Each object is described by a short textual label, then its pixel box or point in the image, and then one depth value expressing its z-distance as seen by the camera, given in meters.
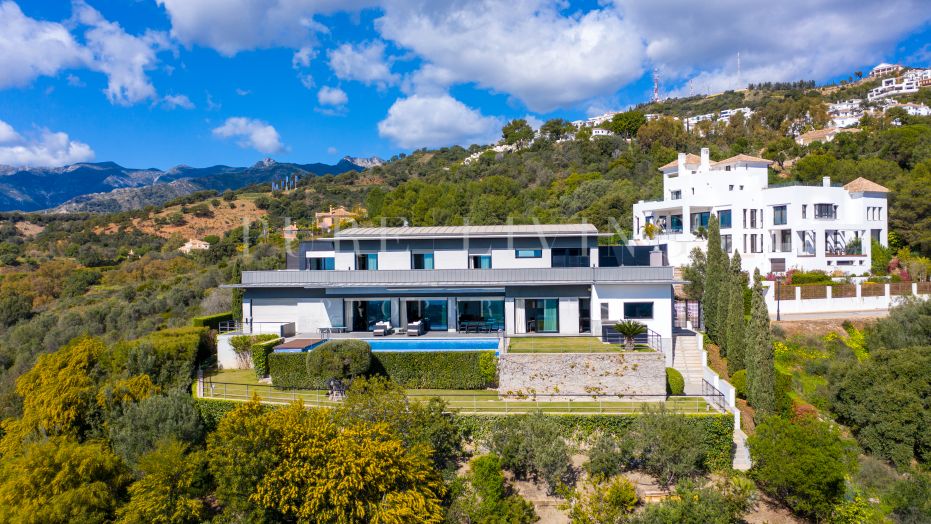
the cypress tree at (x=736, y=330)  24.16
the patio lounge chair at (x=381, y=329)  26.08
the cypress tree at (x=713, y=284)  27.58
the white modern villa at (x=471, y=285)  24.88
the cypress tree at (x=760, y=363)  20.58
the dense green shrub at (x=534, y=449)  16.61
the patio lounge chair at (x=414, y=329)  26.00
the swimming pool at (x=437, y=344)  23.81
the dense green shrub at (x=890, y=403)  19.77
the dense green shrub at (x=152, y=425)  18.55
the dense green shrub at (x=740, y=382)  22.49
